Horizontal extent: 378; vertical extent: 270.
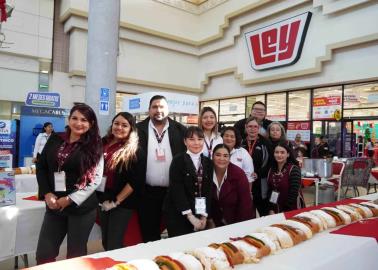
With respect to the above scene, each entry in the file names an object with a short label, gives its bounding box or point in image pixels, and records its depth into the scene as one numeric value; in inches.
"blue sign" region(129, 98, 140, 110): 342.7
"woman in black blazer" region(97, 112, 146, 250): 89.0
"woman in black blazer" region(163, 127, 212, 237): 88.4
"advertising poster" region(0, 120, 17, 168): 267.1
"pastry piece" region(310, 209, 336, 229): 75.1
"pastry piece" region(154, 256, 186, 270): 46.8
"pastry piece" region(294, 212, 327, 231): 72.3
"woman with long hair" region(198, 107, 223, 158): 110.9
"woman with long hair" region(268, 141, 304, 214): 115.4
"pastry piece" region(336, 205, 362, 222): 81.4
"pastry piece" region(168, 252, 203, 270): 47.8
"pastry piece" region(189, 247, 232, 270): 49.6
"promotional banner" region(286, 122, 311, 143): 378.9
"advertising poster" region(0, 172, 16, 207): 93.7
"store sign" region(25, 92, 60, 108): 297.6
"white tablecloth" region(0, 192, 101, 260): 91.1
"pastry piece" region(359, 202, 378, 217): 87.1
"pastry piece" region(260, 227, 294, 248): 60.9
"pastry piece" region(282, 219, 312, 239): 66.4
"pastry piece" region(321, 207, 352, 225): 78.2
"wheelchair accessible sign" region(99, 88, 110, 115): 145.6
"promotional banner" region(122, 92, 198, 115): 325.8
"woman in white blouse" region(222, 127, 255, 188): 114.2
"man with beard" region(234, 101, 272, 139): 138.9
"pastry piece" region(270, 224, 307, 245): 63.2
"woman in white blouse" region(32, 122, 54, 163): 266.2
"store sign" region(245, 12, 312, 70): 365.1
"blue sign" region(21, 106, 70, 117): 294.8
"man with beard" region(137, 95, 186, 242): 99.0
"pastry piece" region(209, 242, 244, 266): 52.0
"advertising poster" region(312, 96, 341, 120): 350.9
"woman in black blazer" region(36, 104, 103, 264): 79.1
